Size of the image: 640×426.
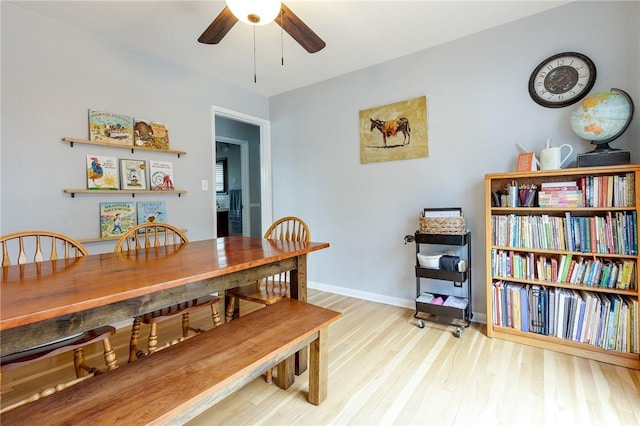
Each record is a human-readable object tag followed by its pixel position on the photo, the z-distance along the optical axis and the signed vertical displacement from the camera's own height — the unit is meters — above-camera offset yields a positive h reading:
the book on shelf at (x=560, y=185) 1.92 +0.13
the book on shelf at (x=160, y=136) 2.68 +0.72
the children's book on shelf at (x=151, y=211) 2.59 +0.03
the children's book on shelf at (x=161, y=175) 2.67 +0.35
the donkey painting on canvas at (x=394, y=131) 2.67 +0.73
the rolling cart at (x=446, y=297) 2.23 -0.74
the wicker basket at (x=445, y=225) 2.26 -0.14
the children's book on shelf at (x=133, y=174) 2.49 +0.35
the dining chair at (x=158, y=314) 1.61 -0.55
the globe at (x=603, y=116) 1.77 +0.53
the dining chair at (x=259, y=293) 1.84 -0.52
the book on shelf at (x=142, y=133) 2.56 +0.71
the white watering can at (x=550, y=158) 1.94 +0.30
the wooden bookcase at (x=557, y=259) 1.74 -0.36
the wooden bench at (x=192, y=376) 0.84 -0.55
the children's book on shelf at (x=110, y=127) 2.33 +0.71
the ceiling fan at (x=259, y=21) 1.50 +1.05
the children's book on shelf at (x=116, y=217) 2.39 -0.02
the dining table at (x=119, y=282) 0.81 -0.23
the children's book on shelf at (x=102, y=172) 2.32 +0.34
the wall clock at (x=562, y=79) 2.01 +0.87
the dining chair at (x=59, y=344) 1.17 -0.55
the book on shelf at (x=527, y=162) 2.03 +0.29
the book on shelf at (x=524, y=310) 2.03 -0.71
